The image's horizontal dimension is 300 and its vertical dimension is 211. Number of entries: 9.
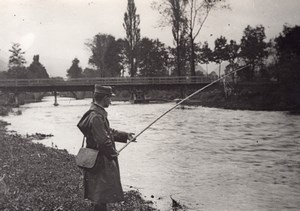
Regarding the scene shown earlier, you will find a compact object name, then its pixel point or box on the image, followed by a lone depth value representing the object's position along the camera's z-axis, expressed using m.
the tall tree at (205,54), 66.72
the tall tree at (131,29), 61.78
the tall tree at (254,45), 55.53
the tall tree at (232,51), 63.22
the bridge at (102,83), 50.41
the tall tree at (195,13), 41.56
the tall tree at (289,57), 31.07
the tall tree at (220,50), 63.75
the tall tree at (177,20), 44.03
